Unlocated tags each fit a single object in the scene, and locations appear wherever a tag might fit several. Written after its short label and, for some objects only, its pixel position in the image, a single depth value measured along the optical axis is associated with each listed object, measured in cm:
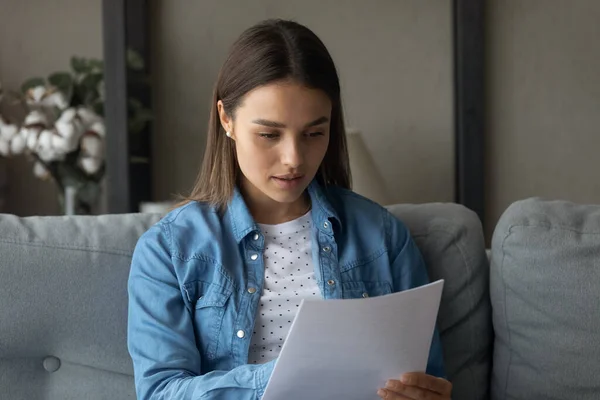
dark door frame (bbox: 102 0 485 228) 263
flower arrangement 272
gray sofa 194
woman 184
